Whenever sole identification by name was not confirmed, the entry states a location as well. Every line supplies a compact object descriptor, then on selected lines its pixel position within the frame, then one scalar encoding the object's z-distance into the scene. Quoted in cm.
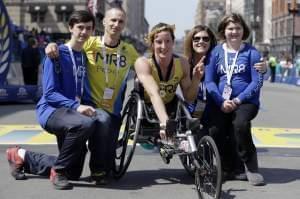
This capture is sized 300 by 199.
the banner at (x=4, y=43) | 2399
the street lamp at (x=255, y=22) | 13219
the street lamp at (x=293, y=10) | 5991
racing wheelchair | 828
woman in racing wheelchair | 930
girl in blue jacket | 978
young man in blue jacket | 903
